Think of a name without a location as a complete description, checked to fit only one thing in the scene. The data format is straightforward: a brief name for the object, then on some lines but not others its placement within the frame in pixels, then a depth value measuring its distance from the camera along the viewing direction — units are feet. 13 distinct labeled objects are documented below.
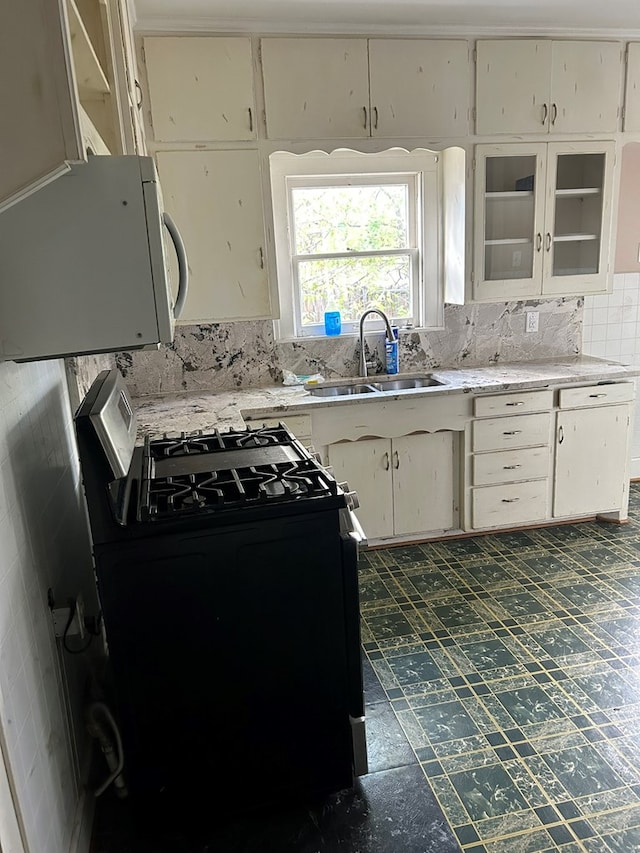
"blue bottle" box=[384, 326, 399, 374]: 12.02
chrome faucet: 11.69
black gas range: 5.07
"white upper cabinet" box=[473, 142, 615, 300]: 11.21
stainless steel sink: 12.16
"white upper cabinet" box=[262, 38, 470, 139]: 9.94
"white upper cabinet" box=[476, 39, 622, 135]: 10.66
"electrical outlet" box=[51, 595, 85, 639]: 5.27
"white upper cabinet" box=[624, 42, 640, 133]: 11.06
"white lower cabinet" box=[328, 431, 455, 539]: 10.88
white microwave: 4.25
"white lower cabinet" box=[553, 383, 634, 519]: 11.39
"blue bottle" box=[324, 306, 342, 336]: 12.11
